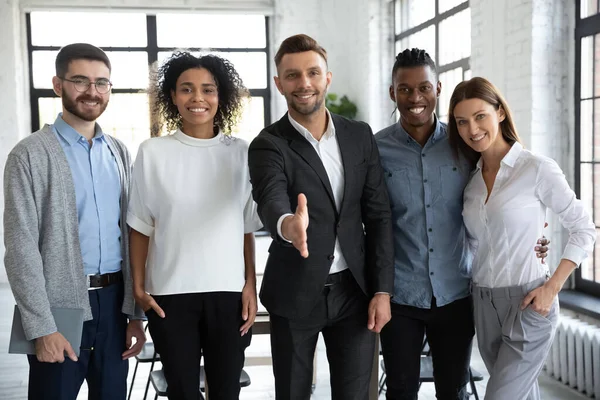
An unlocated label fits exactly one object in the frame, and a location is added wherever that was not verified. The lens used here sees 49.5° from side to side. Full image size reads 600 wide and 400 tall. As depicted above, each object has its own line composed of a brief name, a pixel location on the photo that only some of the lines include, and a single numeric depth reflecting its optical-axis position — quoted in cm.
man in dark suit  216
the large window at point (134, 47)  863
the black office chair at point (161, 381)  295
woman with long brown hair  222
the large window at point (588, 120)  427
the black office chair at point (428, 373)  302
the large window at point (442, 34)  610
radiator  384
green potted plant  829
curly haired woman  220
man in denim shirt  238
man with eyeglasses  217
